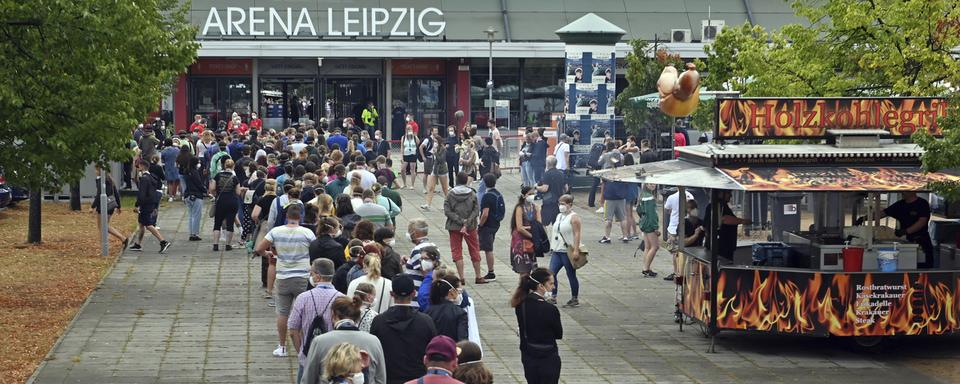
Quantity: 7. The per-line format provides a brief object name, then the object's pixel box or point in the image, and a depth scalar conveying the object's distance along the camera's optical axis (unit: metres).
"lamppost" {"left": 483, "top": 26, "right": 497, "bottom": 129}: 47.25
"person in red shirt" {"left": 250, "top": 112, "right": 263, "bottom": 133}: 42.89
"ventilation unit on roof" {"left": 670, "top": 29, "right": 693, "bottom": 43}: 48.44
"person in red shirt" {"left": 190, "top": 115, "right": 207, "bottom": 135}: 37.68
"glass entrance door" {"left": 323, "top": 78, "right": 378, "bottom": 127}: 52.28
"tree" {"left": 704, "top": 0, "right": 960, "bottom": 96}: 20.23
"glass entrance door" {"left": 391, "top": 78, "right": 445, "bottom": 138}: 52.84
